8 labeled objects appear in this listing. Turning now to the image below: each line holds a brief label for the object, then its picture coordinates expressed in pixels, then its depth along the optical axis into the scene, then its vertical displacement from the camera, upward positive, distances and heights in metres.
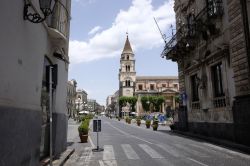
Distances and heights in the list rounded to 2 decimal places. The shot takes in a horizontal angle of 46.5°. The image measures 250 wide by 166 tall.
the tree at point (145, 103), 104.00 +5.69
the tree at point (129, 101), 108.12 +6.82
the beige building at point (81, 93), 151.50 +14.62
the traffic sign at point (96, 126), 15.06 -0.34
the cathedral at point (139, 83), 109.25 +14.69
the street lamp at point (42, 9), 6.68 +2.60
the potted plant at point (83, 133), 18.66 -0.85
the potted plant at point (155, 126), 32.25 -0.80
